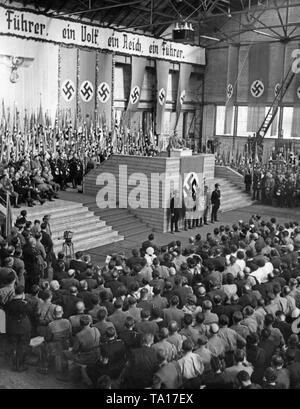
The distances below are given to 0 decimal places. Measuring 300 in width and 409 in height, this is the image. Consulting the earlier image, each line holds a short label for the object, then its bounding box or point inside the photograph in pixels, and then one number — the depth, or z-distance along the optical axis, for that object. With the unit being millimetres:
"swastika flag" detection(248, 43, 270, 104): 25641
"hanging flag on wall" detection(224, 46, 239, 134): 27109
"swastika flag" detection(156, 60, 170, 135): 25062
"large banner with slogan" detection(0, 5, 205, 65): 18125
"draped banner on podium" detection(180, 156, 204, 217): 14883
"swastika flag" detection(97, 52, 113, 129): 21672
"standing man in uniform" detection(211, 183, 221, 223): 15844
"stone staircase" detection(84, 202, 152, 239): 14375
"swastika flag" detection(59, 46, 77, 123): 20062
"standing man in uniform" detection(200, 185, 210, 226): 15805
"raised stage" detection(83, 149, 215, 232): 14516
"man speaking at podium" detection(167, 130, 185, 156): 19969
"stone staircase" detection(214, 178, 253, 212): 18859
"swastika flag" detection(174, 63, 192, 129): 26469
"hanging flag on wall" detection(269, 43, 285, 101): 25469
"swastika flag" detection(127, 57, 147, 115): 23703
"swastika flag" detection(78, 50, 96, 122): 20844
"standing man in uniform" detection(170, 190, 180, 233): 14539
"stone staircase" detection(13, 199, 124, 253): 12820
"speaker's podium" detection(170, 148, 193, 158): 14930
